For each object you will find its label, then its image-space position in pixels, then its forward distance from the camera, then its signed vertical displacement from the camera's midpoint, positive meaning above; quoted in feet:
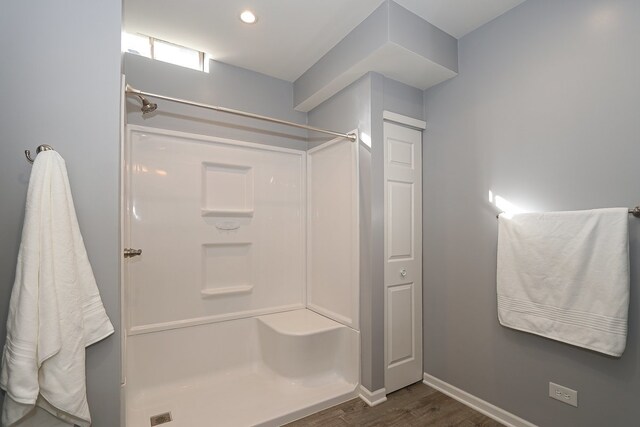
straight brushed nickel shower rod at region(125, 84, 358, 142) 5.66 +2.32
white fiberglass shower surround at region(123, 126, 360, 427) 6.98 -1.67
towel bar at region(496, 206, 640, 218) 4.62 +0.09
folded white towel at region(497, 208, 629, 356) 4.70 -1.01
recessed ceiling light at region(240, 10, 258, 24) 6.49 +4.47
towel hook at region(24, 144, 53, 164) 3.67 +0.87
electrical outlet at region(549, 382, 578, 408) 5.33 -3.19
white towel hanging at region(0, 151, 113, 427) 3.34 -1.06
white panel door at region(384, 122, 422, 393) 7.49 -0.93
